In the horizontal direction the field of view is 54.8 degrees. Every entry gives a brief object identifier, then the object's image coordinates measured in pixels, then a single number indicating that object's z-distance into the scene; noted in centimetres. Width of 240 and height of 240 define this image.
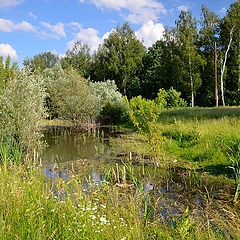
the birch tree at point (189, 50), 3306
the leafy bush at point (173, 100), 2987
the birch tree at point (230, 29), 3172
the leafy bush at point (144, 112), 880
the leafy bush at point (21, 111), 885
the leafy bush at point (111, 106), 2747
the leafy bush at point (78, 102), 2327
